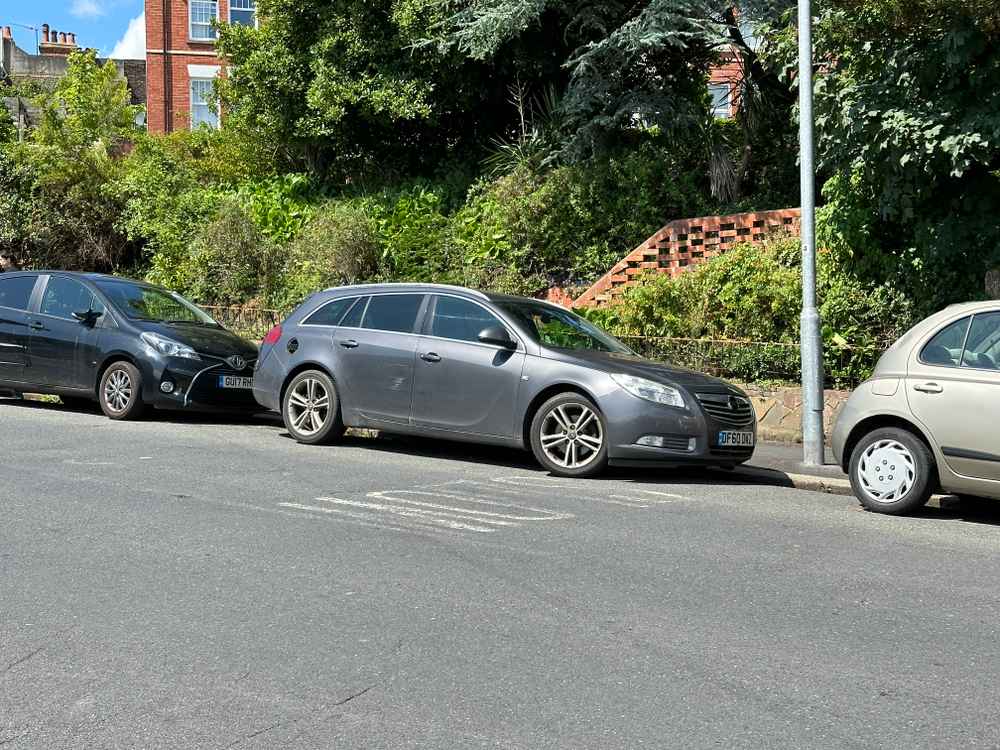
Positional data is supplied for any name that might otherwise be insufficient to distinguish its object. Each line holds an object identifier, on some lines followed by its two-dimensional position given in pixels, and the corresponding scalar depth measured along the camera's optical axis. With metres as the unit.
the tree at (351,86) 22.80
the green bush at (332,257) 20.73
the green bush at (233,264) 21.95
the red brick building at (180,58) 40.03
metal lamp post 11.01
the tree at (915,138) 12.10
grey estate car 10.09
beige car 8.36
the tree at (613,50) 18.89
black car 13.41
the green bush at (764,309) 14.41
